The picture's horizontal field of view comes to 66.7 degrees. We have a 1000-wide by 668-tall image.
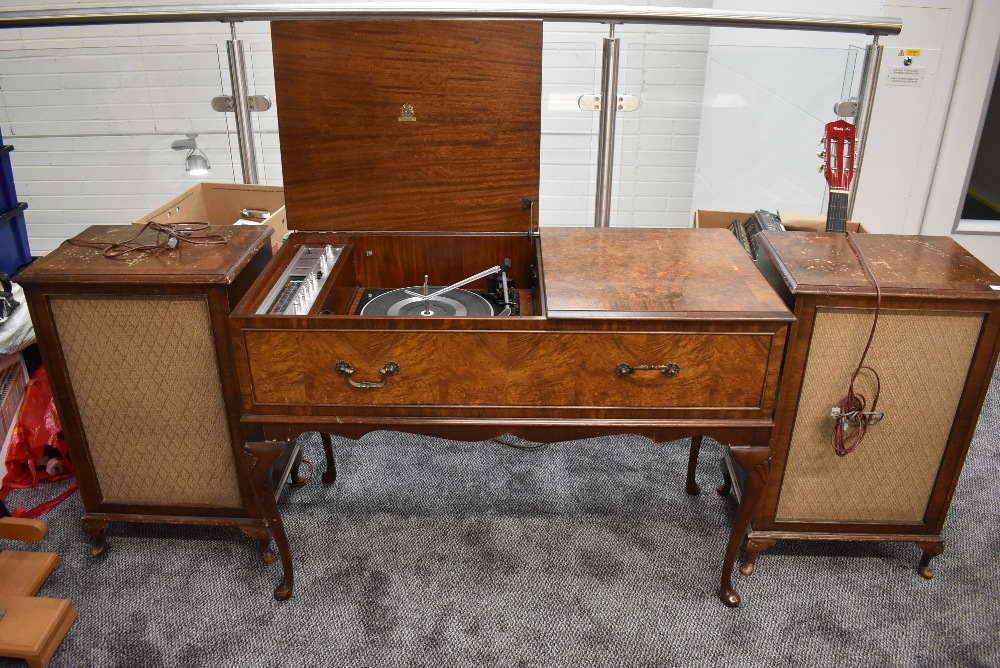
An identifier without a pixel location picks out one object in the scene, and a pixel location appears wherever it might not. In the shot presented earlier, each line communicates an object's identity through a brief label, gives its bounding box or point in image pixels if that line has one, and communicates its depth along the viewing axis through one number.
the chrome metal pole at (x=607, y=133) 2.05
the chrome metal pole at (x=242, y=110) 2.08
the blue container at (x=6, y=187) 2.51
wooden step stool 1.55
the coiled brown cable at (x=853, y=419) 1.58
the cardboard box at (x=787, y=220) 2.27
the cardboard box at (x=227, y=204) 2.34
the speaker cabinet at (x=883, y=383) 1.49
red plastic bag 2.10
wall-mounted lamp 2.61
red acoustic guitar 1.73
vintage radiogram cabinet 1.43
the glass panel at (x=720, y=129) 2.58
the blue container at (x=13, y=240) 2.52
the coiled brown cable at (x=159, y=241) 1.59
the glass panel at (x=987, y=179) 3.72
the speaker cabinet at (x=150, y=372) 1.51
